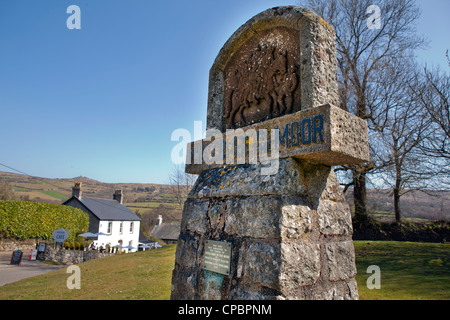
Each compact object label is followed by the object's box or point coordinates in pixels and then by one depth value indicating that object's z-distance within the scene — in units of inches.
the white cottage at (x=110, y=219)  1318.9
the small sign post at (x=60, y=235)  852.0
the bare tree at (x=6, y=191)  1338.6
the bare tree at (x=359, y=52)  505.4
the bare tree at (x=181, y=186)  870.9
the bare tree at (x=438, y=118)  374.9
